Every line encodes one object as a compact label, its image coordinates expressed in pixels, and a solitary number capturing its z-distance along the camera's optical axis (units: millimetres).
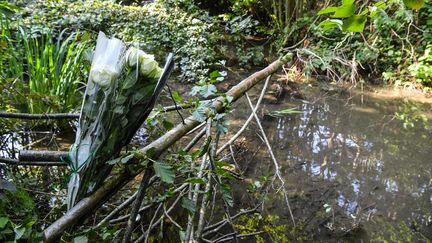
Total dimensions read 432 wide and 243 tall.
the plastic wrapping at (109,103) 1199
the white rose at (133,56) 1203
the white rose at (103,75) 1167
